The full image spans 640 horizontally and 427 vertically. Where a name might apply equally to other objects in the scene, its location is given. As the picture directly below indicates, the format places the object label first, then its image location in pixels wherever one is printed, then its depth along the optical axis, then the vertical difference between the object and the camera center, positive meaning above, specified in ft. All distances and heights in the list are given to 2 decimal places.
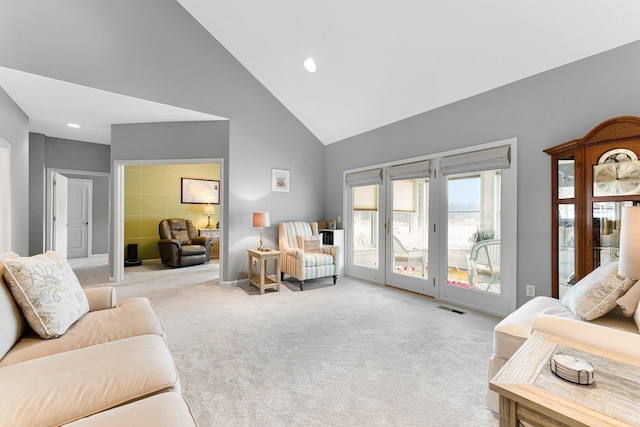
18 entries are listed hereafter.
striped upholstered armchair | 14.29 -2.12
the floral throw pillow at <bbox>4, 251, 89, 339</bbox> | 4.98 -1.48
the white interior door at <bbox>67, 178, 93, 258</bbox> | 22.80 -0.33
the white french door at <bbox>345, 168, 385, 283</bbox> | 15.31 -0.69
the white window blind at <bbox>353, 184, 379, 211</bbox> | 15.76 +0.93
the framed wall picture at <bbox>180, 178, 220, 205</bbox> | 23.40 +1.89
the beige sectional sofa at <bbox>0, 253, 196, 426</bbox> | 3.16 -2.20
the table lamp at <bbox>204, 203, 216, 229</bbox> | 24.03 +0.19
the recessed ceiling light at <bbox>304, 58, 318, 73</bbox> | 12.85 +6.79
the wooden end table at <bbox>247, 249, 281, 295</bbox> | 13.48 -2.68
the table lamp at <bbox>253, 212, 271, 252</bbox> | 14.35 -0.28
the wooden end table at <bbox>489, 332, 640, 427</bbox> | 2.68 -1.87
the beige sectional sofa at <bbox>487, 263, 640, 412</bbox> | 4.62 -1.87
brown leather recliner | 19.34 -2.21
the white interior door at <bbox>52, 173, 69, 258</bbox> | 17.54 -0.01
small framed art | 16.46 +1.95
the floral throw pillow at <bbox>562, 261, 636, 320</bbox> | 5.30 -1.50
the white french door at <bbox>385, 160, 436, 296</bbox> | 13.12 -0.67
